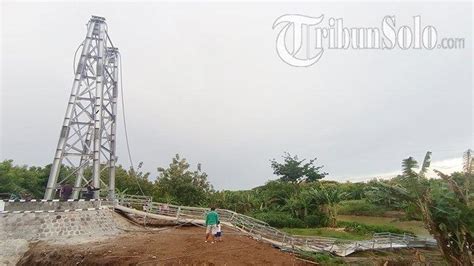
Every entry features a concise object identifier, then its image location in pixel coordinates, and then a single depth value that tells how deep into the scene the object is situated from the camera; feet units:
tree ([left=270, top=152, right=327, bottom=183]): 126.52
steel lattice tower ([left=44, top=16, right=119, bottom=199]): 70.49
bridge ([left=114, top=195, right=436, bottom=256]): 57.98
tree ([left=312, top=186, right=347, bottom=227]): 94.40
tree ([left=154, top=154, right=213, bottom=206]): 98.94
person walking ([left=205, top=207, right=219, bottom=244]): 47.61
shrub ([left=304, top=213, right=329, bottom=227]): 95.04
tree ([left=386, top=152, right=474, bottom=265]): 35.12
